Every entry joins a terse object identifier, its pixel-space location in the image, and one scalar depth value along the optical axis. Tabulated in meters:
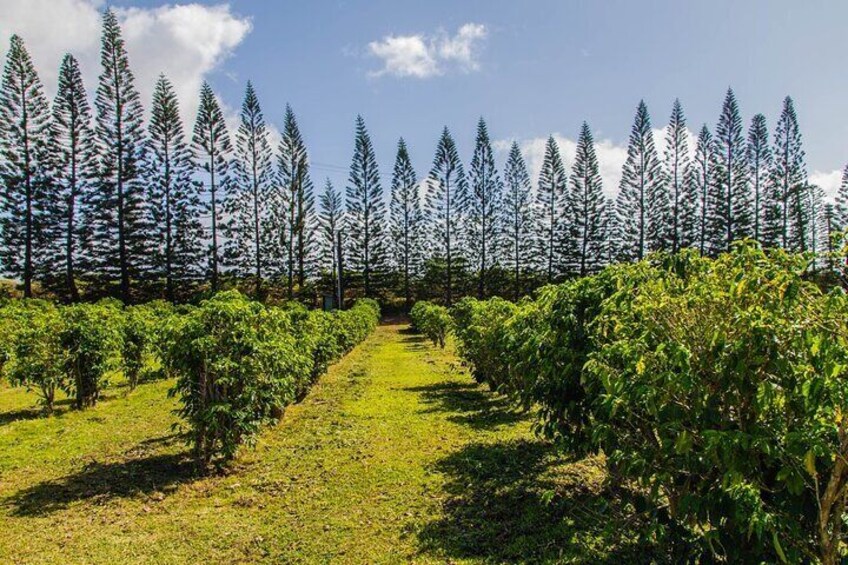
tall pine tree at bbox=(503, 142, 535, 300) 46.75
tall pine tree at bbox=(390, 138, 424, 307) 45.94
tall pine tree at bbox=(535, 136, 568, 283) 44.75
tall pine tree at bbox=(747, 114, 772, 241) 40.22
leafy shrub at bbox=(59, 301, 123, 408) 8.30
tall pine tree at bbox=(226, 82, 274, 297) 39.22
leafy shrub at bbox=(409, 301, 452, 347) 19.17
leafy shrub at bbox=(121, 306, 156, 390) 10.19
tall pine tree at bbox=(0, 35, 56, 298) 30.84
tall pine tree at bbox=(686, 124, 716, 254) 41.59
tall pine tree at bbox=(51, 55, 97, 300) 32.12
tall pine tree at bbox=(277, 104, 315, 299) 41.41
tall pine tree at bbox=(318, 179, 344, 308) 44.34
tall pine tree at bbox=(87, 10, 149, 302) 33.06
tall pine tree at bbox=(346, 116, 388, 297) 44.71
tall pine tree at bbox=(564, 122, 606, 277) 43.06
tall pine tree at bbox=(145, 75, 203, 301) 35.38
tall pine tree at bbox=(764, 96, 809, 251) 40.28
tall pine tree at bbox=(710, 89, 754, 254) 40.06
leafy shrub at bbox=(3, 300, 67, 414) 8.02
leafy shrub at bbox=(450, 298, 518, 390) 8.72
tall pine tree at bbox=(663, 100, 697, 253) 40.41
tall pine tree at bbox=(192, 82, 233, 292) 37.09
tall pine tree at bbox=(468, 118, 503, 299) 45.97
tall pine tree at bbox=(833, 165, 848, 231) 37.94
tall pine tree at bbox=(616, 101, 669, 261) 40.91
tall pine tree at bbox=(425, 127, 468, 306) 45.50
